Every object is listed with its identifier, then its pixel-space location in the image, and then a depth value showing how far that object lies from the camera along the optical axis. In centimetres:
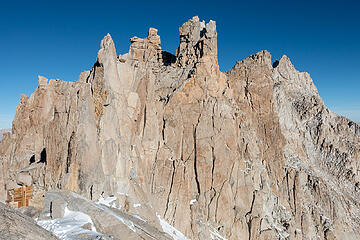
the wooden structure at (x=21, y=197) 1792
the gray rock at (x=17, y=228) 945
